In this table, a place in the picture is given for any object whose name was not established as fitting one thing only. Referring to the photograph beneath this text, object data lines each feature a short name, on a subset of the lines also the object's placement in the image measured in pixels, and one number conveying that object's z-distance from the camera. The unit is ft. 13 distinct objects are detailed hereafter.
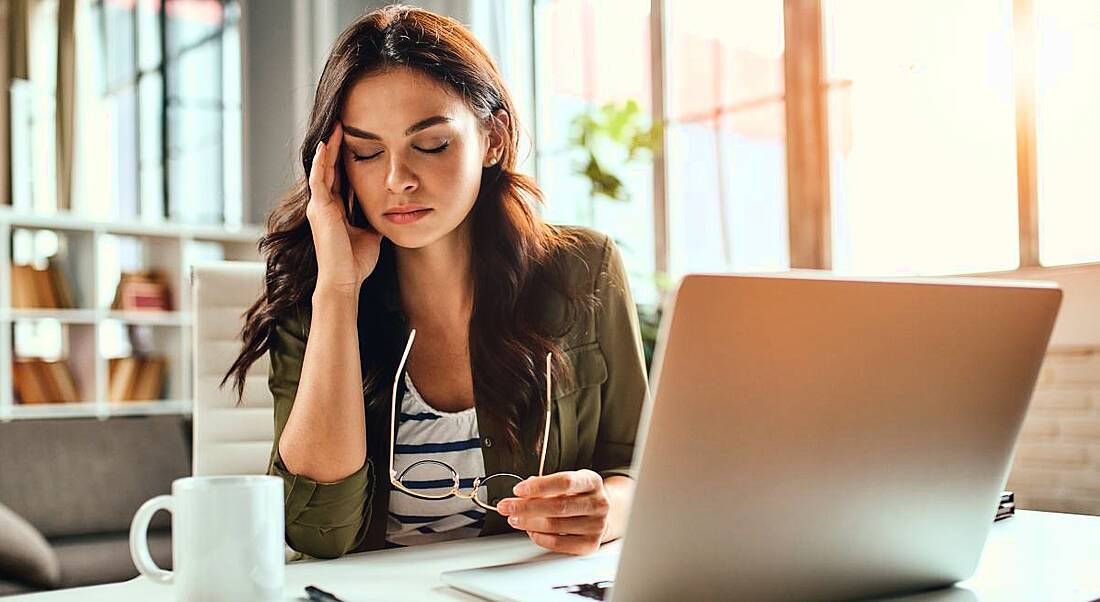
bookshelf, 12.75
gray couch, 9.77
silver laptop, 1.95
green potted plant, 10.52
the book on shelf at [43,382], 12.85
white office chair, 5.19
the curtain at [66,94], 16.10
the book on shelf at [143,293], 13.64
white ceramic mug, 2.13
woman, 3.88
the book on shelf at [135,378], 13.66
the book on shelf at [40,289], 12.82
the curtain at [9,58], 16.31
